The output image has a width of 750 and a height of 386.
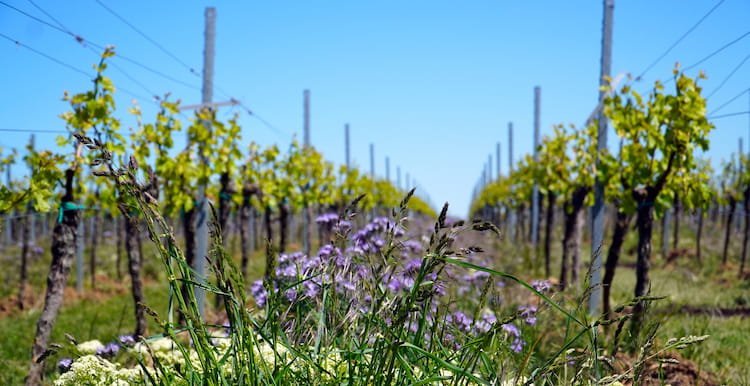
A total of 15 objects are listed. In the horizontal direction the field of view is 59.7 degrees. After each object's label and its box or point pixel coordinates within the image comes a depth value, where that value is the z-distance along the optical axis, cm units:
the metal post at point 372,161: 3233
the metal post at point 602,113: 753
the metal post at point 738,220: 2332
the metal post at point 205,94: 757
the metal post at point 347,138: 2439
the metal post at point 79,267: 1100
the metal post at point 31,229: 1917
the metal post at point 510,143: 2708
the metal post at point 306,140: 1308
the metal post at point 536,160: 1546
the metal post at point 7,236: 2245
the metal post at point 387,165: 4135
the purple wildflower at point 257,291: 428
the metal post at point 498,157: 3523
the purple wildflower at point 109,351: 350
